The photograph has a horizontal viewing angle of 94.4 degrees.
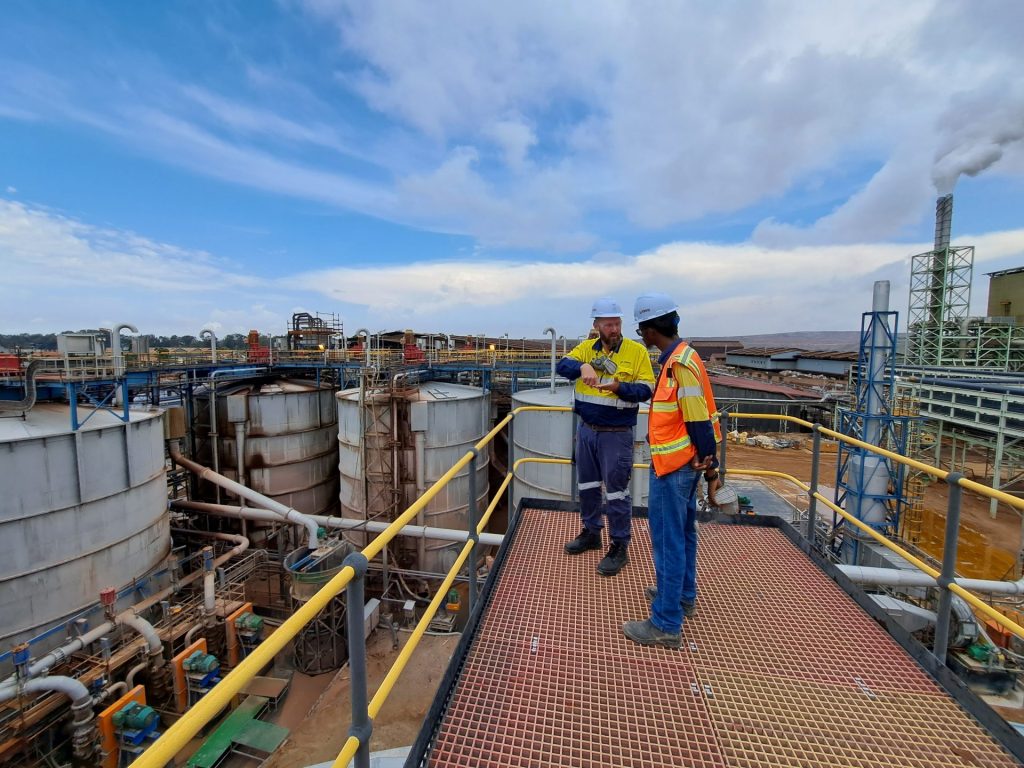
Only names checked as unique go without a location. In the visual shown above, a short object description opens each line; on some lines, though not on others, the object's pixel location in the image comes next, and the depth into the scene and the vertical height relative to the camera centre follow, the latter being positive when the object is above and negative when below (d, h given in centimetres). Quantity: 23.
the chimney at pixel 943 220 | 2491 +685
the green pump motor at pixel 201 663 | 952 -638
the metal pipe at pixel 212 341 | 1755 +23
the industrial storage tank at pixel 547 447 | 1141 -248
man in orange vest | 268 -61
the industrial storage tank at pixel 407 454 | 1282 -293
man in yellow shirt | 347 -44
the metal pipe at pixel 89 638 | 795 -537
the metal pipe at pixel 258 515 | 1220 -464
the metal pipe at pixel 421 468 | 1285 -328
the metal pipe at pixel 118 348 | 1029 -3
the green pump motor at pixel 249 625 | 1100 -644
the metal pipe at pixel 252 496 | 1193 -407
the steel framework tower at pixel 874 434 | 1300 -243
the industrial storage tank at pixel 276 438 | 1471 -288
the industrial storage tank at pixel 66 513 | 816 -314
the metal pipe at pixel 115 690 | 848 -627
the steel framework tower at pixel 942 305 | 2486 +241
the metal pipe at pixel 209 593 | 1057 -549
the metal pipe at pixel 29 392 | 877 -85
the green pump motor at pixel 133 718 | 835 -655
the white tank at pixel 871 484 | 1312 -373
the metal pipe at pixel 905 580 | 438 -228
